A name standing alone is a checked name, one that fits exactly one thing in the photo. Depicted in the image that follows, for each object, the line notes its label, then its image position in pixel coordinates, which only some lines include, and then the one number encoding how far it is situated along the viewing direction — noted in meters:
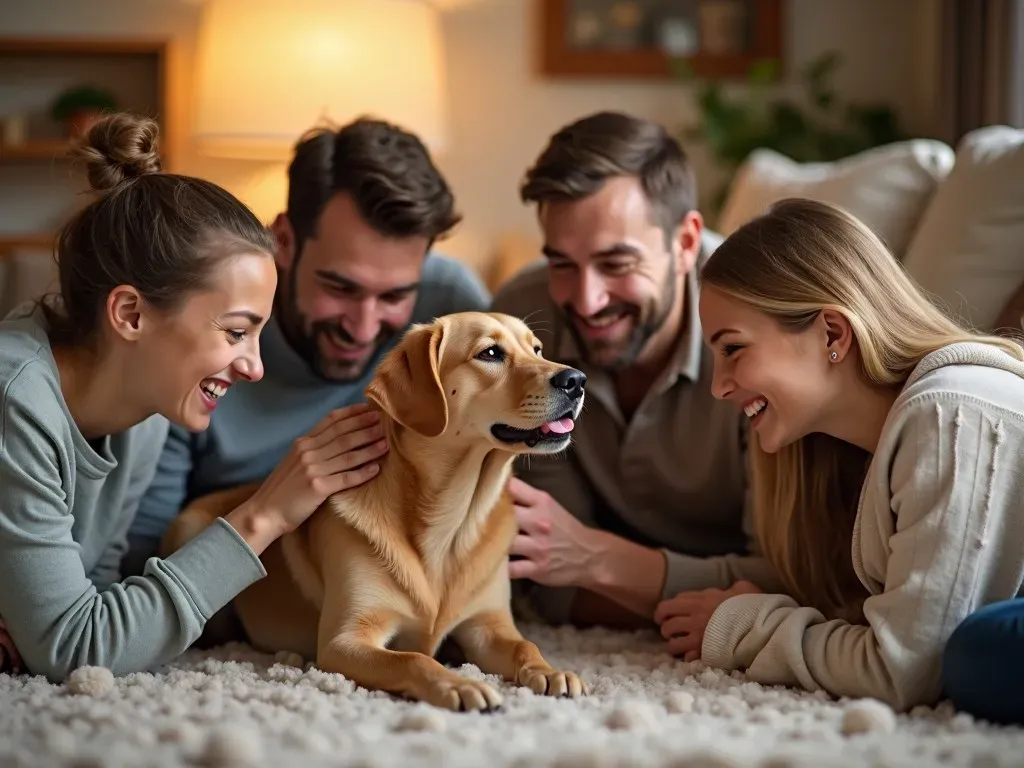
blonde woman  1.52
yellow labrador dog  1.80
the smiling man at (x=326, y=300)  2.25
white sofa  2.21
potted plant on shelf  4.23
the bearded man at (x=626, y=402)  2.16
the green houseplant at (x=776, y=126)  4.14
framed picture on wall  4.34
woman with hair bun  1.66
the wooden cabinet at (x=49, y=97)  4.27
